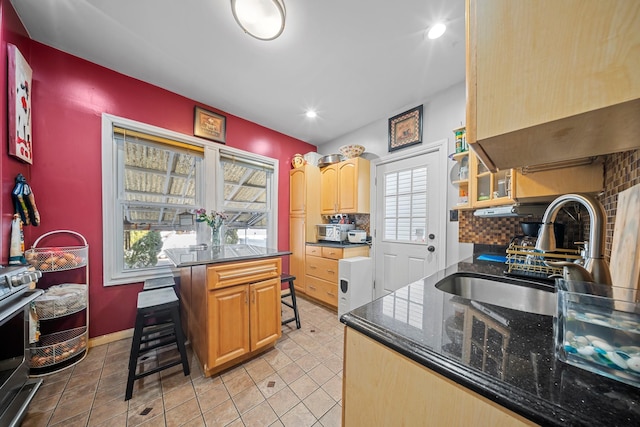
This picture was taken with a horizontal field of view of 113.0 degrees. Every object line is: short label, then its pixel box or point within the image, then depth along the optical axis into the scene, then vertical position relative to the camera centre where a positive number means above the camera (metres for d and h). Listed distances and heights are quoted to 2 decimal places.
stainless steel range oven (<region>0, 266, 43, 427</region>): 1.01 -0.71
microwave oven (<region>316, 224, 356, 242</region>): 3.08 -0.31
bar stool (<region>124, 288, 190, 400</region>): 1.40 -0.78
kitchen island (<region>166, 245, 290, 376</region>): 1.53 -0.75
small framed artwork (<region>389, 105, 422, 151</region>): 2.58 +1.05
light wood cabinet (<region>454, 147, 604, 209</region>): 1.02 +0.17
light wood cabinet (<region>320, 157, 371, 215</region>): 3.00 +0.36
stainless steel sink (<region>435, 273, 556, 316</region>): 1.05 -0.44
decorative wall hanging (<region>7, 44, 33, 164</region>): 1.48 +0.74
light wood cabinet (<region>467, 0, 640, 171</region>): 0.34 +0.25
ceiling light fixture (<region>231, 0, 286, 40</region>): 1.37 +1.32
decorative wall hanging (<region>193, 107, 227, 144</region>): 2.56 +1.05
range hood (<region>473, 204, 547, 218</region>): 1.35 +0.01
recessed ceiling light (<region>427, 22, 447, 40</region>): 1.60 +1.40
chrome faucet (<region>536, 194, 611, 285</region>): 0.58 -0.12
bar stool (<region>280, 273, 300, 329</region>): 2.26 -0.92
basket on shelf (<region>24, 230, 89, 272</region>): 1.62 -0.39
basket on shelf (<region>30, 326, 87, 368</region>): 1.58 -1.09
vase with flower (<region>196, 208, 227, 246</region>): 2.33 -0.13
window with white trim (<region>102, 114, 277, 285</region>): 2.08 +0.19
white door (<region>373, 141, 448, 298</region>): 2.41 -0.08
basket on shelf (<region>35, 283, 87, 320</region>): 1.55 -0.71
